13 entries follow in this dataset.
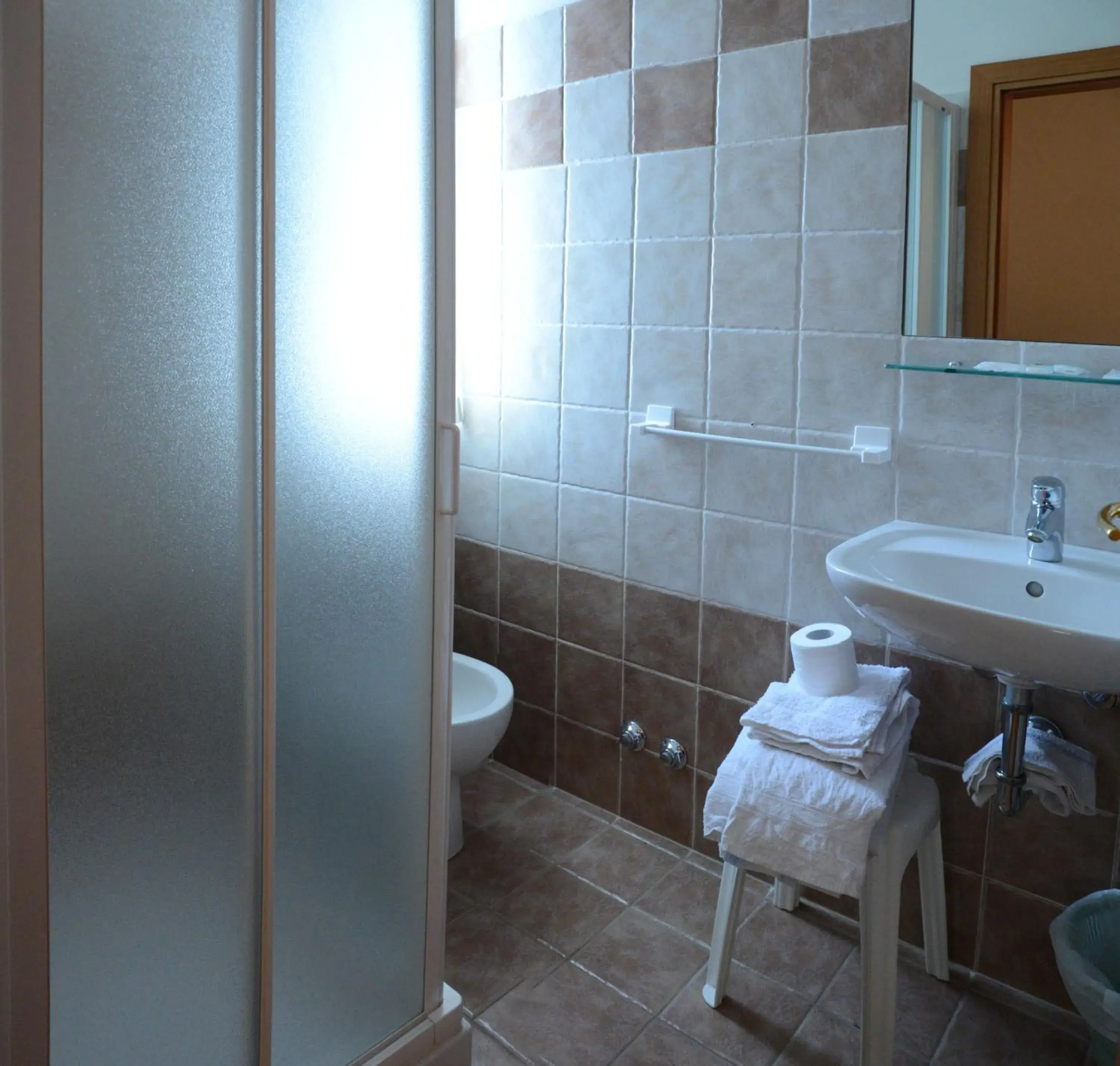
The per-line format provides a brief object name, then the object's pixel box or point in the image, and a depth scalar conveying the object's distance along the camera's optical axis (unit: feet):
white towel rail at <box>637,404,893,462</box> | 6.41
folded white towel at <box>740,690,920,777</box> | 5.42
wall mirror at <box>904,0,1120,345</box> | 5.49
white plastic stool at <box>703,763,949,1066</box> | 5.49
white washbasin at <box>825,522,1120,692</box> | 4.64
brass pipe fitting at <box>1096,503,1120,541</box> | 5.52
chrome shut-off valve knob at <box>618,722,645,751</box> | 8.09
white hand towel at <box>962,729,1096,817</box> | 5.61
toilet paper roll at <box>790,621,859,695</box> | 5.94
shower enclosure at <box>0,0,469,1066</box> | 3.26
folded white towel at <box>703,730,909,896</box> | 5.25
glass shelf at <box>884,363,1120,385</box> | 5.35
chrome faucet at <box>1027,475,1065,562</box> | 5.64
